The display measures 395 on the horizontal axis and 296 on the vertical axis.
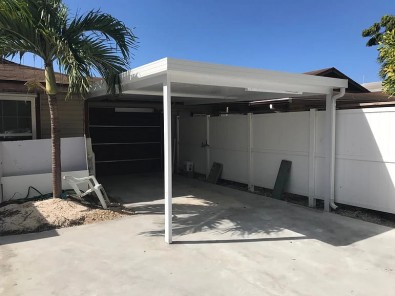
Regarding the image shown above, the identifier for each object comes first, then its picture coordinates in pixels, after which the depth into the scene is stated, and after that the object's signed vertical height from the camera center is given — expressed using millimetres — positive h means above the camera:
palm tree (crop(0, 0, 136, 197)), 5406 +1635
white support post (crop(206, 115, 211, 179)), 10641 -276
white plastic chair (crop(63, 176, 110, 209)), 6393 -996
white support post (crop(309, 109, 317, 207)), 7176 -506
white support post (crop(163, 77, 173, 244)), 4773 -383
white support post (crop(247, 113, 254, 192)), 8938 -697
